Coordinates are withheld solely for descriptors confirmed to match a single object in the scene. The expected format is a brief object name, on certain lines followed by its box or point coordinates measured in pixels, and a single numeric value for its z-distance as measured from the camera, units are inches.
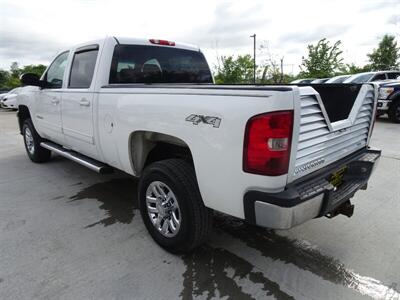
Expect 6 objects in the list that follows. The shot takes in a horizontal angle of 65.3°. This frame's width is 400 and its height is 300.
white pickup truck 76.0
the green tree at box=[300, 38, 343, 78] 963.7
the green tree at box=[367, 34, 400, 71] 1148.5
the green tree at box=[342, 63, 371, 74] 1035.4
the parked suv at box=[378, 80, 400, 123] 386.0
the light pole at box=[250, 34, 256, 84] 951.3
